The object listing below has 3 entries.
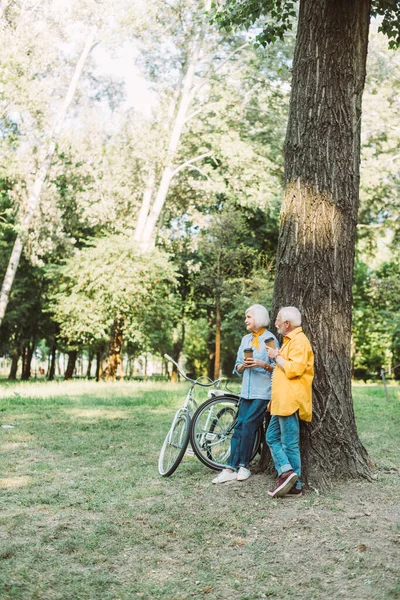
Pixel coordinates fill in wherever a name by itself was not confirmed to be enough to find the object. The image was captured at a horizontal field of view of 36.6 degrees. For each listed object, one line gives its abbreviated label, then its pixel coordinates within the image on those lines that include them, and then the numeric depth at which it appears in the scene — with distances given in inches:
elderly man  216.5
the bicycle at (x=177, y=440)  250.7
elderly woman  240.4
